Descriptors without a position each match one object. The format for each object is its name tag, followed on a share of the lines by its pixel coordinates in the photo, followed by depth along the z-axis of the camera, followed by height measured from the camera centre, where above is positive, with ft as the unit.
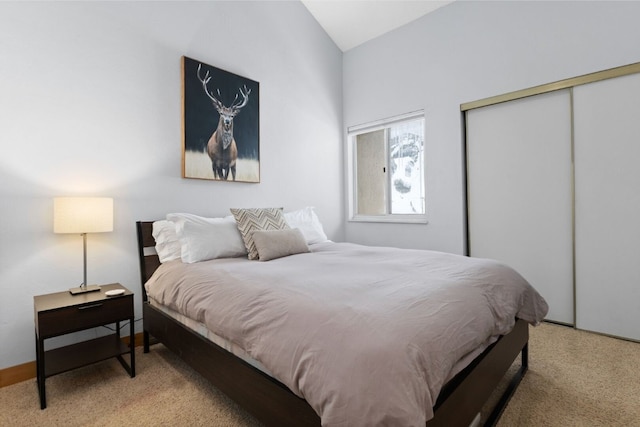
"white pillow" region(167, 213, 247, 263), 7.38 -0.58
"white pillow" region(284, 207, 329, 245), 9.75 -0.35
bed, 3.72 -2.27
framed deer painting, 9.00 +2.64
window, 12.10 +1.66
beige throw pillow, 7.58 -0.73
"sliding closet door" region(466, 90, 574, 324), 8.86 +0.58
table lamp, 6.29 +0.00
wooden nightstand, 5.67 -2.00
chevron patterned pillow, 7.89 -0.23
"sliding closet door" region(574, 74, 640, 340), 7.79 +0.10
